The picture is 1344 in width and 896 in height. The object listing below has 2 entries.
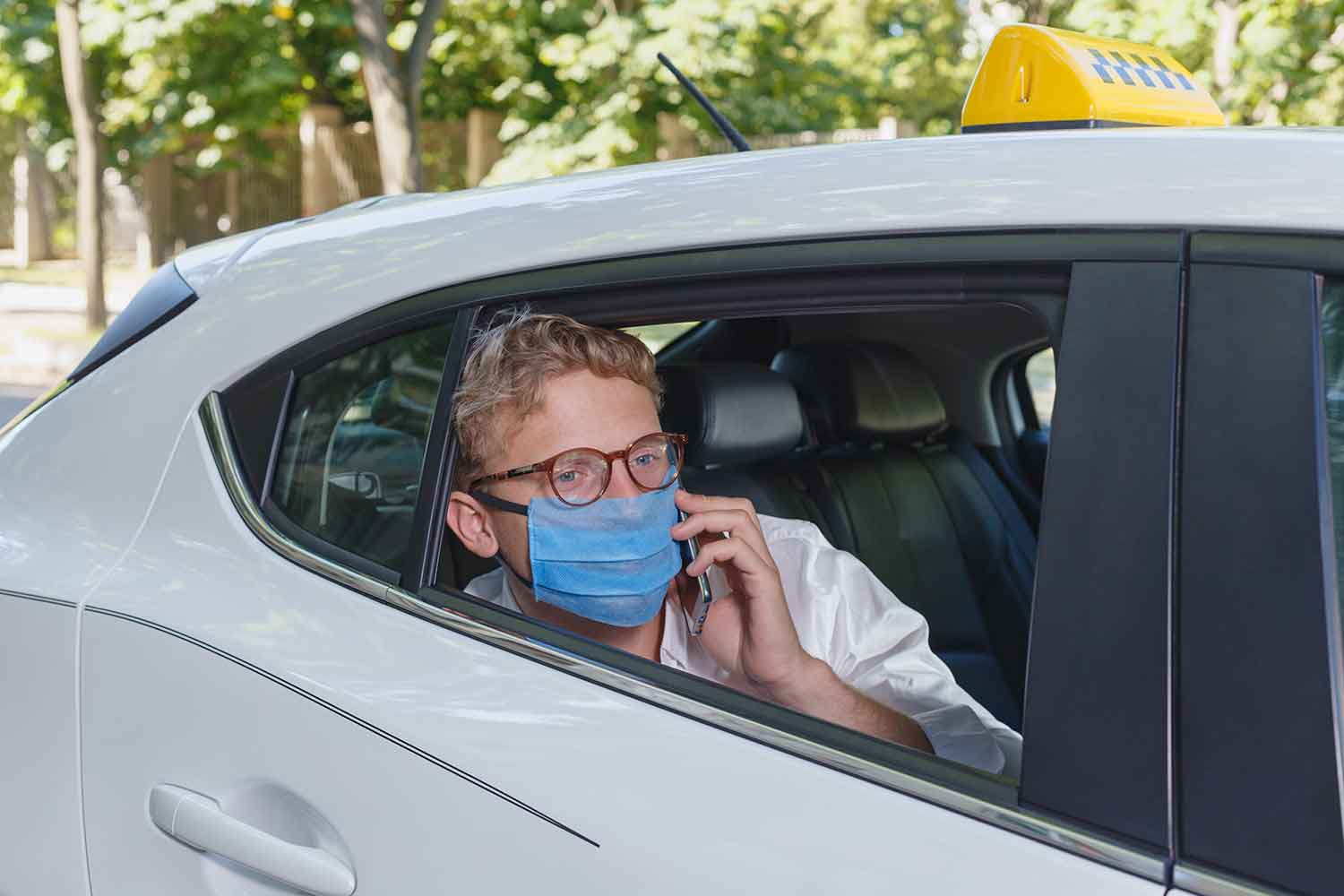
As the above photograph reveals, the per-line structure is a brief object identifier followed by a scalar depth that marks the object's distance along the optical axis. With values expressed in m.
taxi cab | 1.08
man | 1.74
